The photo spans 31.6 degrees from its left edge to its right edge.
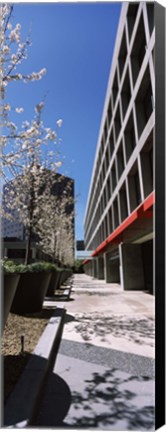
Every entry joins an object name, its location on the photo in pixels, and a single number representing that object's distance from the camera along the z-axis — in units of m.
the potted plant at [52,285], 10.91
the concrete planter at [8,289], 2.87
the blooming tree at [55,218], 14.80
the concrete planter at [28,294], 6.34
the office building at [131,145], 13.05
